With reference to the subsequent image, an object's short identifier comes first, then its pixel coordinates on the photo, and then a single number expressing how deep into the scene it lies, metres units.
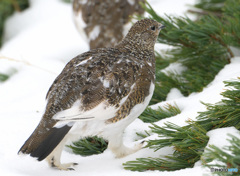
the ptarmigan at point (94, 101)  4.53
